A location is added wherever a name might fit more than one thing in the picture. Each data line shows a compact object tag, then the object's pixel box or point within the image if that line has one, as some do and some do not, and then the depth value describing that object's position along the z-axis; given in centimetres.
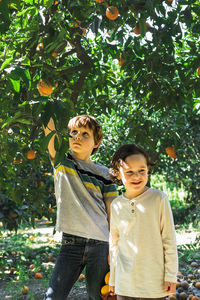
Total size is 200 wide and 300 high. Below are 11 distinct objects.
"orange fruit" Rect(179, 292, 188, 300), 301
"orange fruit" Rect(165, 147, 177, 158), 291
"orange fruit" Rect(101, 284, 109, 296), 179
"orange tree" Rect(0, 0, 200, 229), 142
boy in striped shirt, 181
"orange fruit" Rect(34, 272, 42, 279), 371
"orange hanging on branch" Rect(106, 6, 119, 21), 222
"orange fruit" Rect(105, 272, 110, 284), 182
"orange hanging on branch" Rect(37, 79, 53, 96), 190
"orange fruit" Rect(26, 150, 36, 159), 258
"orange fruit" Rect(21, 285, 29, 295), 326
